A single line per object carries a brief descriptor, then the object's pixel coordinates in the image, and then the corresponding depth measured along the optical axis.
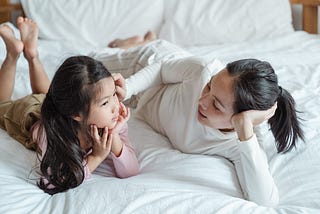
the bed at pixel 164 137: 0.90
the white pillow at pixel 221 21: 2.15
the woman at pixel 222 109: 1.00
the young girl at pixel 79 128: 1.00
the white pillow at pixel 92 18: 2.09
